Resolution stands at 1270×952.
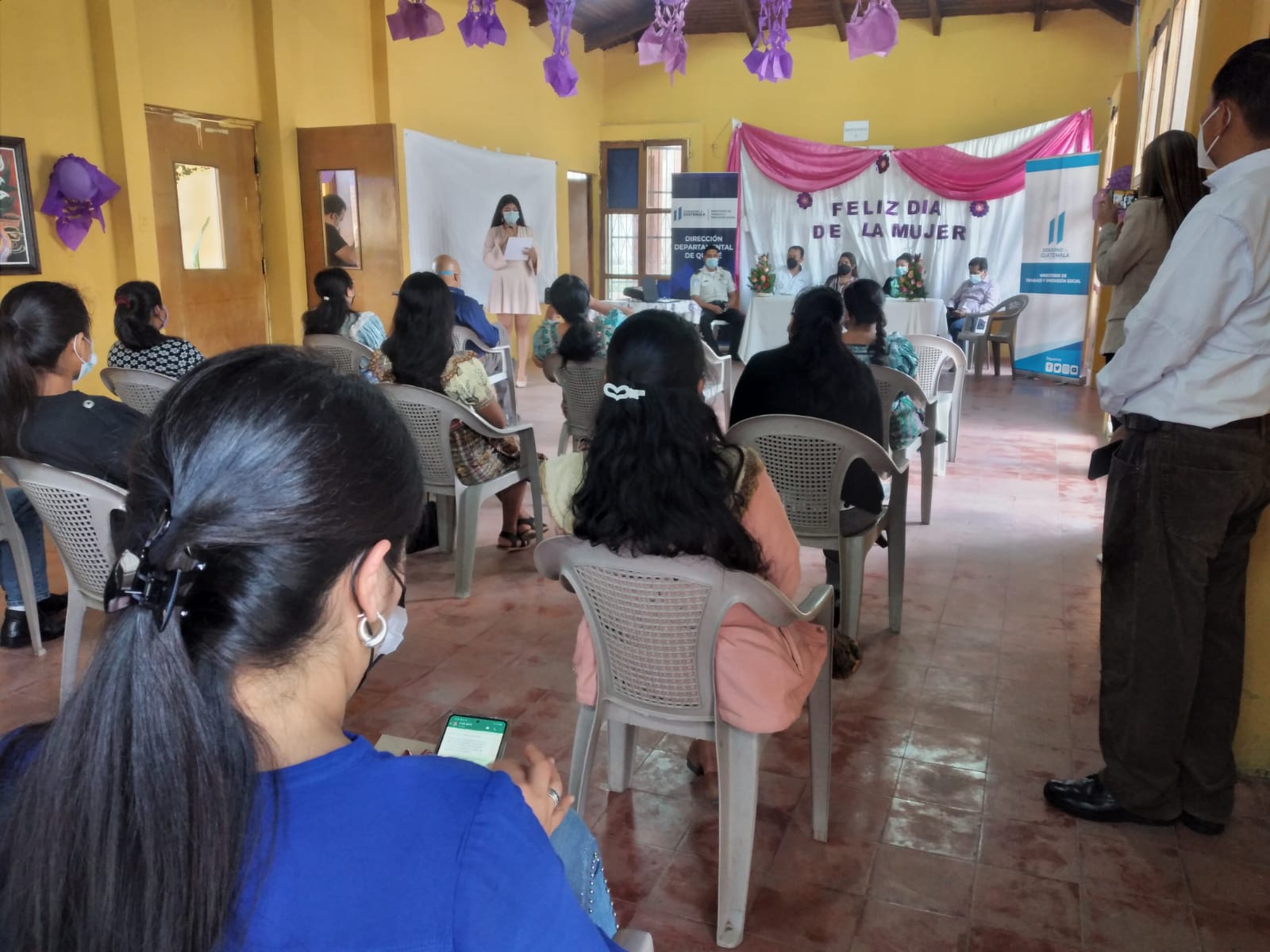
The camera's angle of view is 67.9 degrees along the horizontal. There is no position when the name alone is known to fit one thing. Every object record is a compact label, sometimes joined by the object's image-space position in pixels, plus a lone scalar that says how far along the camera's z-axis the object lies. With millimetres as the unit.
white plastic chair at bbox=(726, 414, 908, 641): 2547
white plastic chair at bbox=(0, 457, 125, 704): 2205
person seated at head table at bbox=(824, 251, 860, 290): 9188
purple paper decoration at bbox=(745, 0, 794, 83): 5715
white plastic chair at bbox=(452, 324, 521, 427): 4691
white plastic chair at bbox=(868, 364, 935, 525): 3480
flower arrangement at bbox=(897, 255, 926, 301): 8141
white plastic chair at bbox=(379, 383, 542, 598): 3207
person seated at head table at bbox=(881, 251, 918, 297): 8359
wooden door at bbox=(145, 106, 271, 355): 5695
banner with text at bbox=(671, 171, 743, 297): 9883
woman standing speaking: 8117
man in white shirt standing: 1690
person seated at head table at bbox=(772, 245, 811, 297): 9820
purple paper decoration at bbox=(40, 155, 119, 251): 4848
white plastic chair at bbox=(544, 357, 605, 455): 4082
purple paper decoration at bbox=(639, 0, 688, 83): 5652
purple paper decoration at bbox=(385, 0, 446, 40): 5225
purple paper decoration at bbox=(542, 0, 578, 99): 5367
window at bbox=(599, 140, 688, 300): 10688
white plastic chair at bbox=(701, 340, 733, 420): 5427
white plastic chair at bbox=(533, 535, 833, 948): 1551
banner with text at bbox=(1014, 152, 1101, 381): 8055
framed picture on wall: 4660
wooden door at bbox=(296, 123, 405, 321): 6312
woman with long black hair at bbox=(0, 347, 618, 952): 592
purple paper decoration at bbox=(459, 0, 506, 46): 5207
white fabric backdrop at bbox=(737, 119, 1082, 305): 9297
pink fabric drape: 8883
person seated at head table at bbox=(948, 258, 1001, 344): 8891
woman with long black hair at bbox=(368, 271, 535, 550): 3262
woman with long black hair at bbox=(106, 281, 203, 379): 3318
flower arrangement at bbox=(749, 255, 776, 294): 8578
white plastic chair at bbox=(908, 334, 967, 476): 4656
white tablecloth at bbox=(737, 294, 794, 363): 8445
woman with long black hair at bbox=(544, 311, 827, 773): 1582
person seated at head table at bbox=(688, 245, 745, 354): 9422
